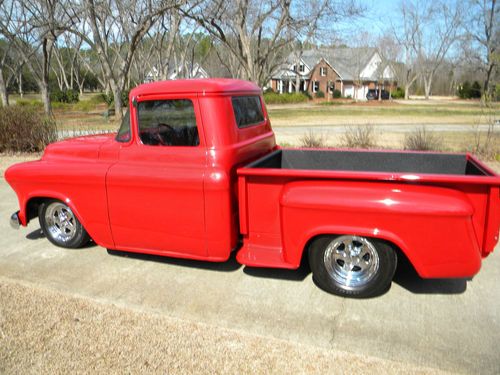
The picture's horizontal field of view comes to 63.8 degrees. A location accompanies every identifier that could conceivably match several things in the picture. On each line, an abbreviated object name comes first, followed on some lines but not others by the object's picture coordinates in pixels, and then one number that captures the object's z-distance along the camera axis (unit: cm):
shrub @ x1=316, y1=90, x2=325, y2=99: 5344
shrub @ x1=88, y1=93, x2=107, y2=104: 3489
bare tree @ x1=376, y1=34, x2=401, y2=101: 5878
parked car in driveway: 5719
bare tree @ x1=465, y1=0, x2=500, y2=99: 4416
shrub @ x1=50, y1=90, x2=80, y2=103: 3794
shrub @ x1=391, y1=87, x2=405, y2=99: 5831
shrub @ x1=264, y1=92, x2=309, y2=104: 4075
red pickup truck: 301
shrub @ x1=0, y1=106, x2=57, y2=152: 1032
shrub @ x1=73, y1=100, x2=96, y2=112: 3270
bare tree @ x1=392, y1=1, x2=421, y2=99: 5853
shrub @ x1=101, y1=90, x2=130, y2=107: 2731
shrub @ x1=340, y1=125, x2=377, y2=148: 1025
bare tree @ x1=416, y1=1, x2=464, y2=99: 5772
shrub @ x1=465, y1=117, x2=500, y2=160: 937
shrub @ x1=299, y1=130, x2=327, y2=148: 1060
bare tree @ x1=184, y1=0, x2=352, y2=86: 1708
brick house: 5788
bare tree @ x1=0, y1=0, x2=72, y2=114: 1844
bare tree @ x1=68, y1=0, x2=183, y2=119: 1732
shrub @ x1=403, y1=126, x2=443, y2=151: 962
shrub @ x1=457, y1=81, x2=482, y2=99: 4831
